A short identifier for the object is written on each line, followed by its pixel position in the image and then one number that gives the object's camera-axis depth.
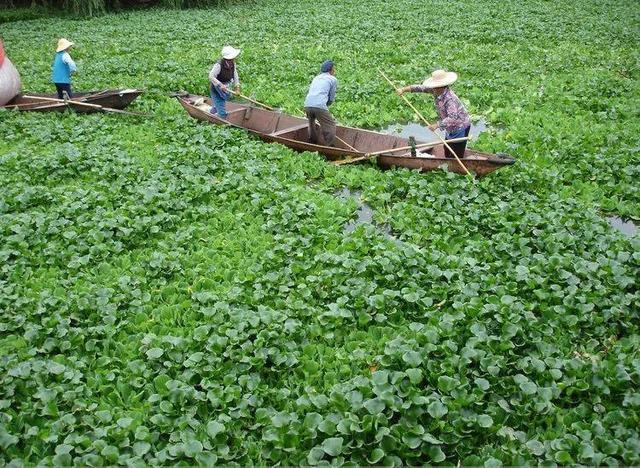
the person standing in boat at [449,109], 7.91
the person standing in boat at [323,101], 8.76
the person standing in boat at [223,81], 9.84
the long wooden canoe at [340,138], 7.62
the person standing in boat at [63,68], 10.65
